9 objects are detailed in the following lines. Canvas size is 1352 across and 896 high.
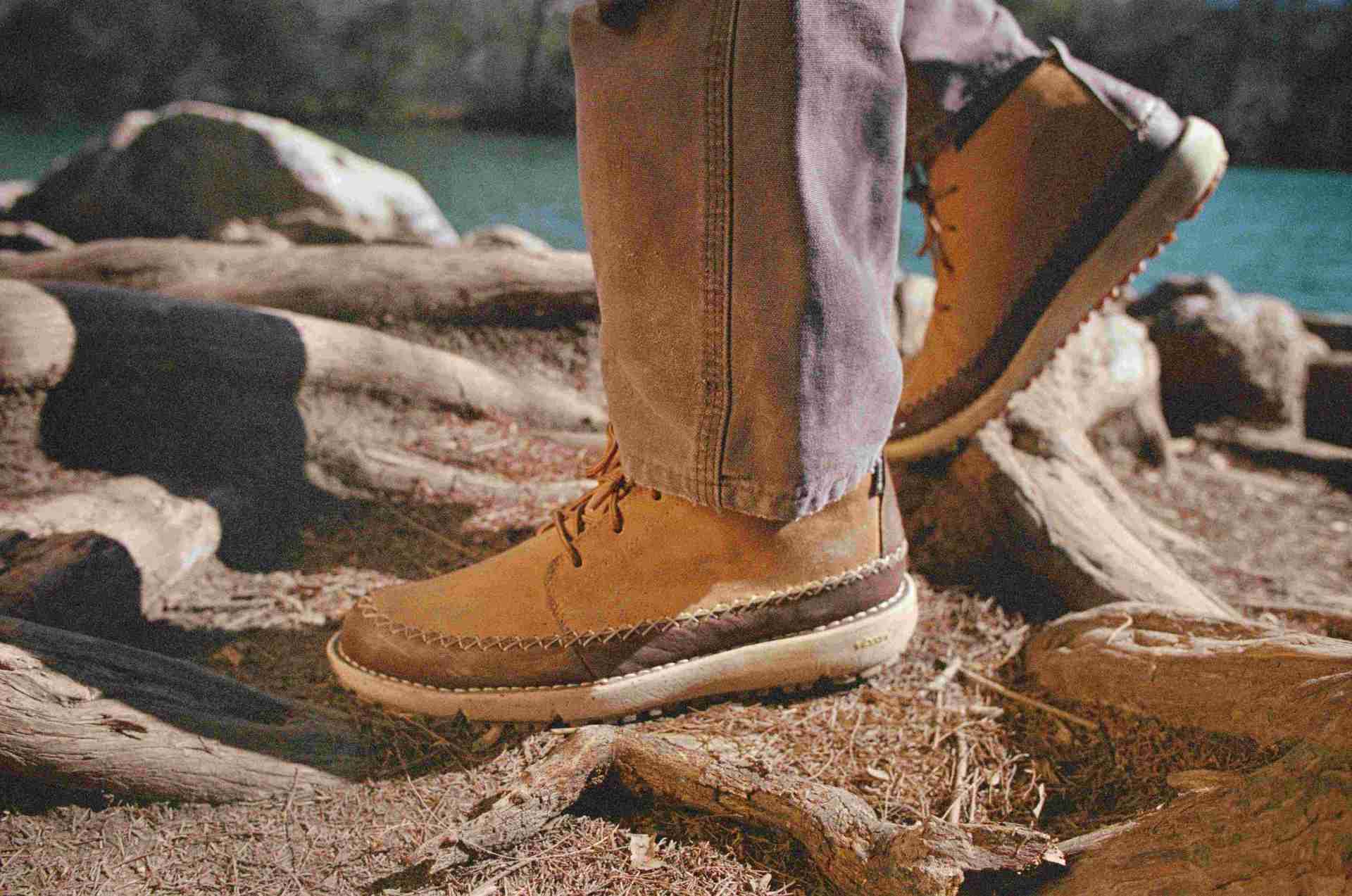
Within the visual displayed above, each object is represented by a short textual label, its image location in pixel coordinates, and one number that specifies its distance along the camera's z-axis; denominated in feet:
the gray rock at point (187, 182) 11.69
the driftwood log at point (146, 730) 3.19
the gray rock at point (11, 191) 12.24
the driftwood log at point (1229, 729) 2.86
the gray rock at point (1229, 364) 9.19
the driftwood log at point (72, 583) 3.51
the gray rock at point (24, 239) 8.34
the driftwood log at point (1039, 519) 3.96
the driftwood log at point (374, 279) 4.87
